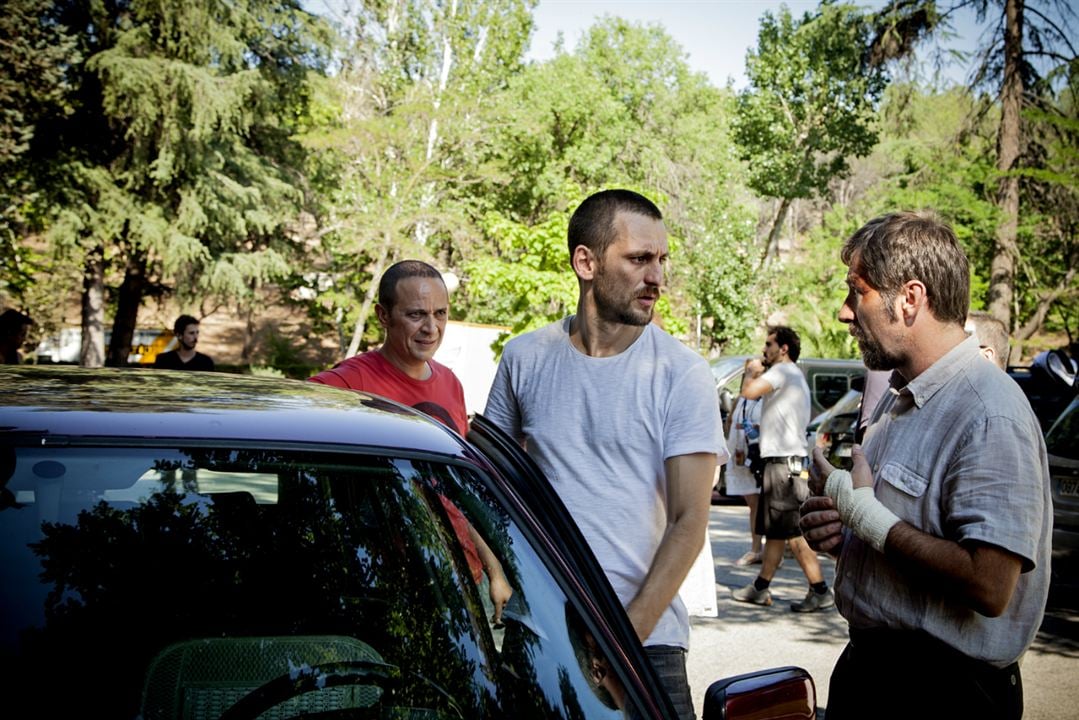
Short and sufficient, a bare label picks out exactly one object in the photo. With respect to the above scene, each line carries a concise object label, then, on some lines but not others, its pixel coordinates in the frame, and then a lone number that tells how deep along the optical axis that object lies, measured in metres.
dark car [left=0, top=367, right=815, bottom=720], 1.79
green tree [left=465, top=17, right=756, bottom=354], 35.19
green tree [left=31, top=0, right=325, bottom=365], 26.89
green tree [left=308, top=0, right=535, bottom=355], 31.53
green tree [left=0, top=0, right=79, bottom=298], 21.42
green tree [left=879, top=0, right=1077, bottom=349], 19.23
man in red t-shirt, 4.27
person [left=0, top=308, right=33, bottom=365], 7.90
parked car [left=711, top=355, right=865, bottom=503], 16.03
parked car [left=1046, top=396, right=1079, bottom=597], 7.77
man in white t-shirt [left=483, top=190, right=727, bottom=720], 2.81
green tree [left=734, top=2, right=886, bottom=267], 38.41
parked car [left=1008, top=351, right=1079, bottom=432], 10.72
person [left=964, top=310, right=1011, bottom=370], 4.90
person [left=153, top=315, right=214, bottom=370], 10.18
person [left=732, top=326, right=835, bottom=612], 7.61
